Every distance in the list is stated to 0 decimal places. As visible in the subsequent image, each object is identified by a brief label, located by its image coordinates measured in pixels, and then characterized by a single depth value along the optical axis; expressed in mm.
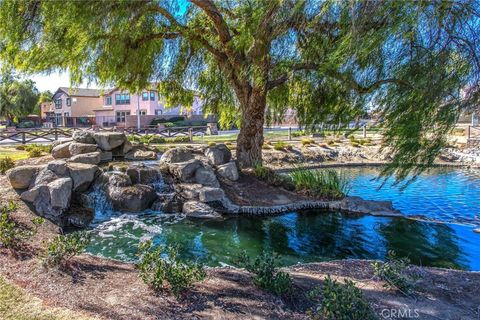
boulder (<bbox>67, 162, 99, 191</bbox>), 11227
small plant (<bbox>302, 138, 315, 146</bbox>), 25269
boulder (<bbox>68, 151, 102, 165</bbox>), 12862
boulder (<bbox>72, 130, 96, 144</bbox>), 14922
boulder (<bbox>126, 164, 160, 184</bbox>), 12602
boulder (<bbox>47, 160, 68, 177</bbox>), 10867
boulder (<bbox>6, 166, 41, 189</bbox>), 10117
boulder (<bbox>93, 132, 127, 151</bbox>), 15180
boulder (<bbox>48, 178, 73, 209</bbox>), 9938
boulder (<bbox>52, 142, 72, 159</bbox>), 13978
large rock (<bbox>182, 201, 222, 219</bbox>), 11117
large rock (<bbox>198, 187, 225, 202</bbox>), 11711
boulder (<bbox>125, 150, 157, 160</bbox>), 16086
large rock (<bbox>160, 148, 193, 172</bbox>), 13608
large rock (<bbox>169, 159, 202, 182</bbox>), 12781
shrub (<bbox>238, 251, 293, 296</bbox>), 4594
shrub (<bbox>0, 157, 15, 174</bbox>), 12117
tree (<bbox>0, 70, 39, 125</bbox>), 49500
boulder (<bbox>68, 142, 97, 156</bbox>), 13977
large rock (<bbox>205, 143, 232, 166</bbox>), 14195
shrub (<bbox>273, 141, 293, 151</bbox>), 22825
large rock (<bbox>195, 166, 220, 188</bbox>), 12399
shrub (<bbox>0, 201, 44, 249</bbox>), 6254
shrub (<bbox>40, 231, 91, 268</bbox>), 5434
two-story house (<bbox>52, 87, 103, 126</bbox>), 57656
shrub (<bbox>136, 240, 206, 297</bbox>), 4606
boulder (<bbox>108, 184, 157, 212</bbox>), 11336
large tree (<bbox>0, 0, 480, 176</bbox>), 6078
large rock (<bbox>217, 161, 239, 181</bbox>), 13148
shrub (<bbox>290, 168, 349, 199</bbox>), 12836
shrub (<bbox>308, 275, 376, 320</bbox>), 3783
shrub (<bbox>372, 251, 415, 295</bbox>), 4855
